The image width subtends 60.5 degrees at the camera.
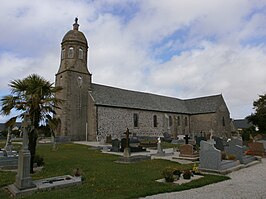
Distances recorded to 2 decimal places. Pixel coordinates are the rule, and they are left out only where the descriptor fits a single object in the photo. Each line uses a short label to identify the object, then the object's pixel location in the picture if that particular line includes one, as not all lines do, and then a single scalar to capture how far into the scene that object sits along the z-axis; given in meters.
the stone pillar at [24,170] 6.55
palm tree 9.69
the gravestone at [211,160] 9.87
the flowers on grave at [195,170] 9.36
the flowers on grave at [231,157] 11.64
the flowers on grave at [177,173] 8.17
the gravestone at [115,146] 19.25
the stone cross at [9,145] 13.68
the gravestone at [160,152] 16.50
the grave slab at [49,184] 6.39
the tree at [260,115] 32.62
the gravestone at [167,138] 31.66
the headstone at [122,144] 19.23
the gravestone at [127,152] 12.88
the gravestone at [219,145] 17.88
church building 30.19
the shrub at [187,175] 8.31
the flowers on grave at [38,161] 10.77
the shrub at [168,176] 7.74
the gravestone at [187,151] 14.67
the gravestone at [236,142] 13.55
